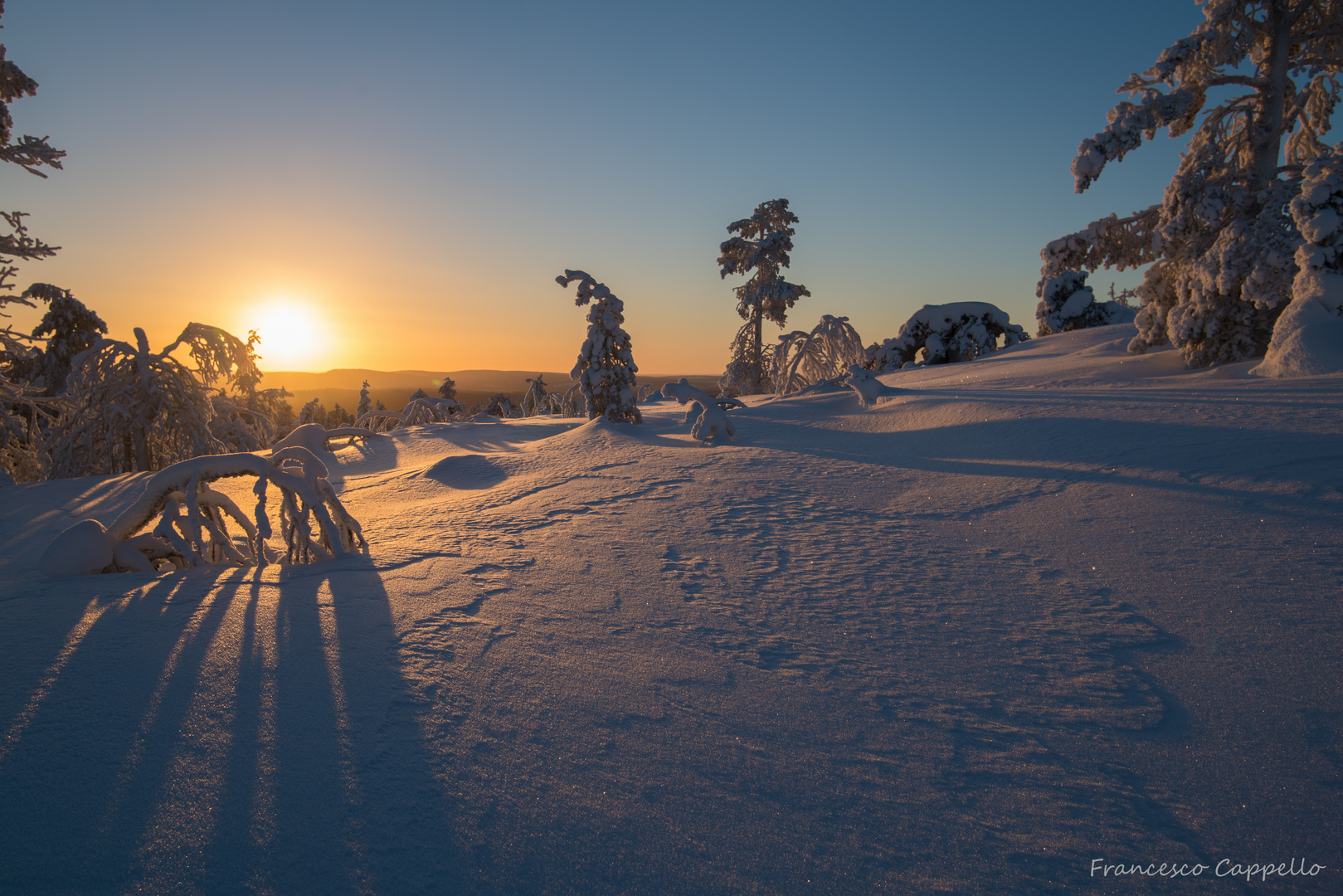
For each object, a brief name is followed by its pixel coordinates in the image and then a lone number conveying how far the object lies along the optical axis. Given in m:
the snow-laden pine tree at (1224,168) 7.67
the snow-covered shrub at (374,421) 14.30
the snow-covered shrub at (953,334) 15.34
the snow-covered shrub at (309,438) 7.35
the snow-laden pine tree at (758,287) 21.70
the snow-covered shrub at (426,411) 16.44
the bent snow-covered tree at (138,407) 9.68
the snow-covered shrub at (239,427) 11.16
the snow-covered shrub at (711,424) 7.85
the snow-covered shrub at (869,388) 9.00
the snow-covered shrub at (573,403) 19.28
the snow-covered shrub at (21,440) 9.30
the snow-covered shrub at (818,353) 15.15
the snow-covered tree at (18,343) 8.19
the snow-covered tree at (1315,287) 6.63
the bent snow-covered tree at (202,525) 3.83
